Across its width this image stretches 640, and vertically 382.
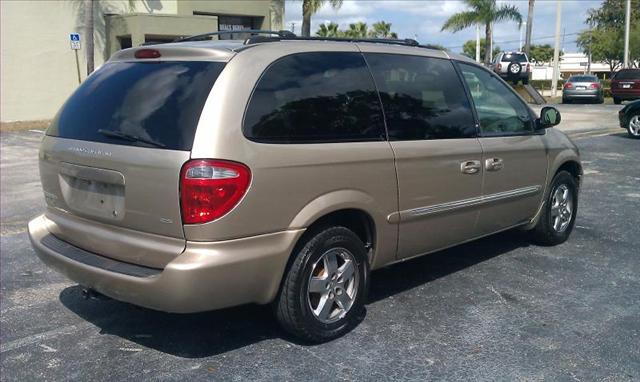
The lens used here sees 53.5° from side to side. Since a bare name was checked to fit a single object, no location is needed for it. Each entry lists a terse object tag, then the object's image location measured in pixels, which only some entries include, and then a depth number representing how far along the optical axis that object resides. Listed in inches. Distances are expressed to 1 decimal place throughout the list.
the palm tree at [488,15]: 1362.0
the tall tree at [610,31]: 2348.8
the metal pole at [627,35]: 1596.9
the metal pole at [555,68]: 1520.7
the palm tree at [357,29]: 2100.1
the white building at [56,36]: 894.4
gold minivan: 131.3
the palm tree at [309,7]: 964.0
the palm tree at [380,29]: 2252.7
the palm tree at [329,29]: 1990.5
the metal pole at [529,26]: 1444.4
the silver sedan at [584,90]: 1177.4
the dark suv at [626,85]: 1117.1
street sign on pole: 788.6
